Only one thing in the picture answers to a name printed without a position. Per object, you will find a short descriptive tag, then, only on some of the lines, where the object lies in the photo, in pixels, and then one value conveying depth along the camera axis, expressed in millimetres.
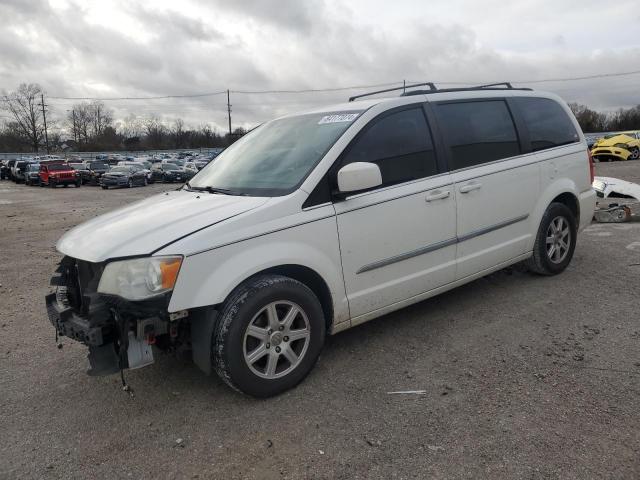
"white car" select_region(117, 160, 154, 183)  32141
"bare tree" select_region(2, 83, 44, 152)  87375
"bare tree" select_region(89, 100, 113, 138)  100938
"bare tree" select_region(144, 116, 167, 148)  97500
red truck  31453
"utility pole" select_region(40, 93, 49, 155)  86938
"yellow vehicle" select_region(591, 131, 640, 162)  29141
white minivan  2820
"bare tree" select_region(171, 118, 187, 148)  98688
